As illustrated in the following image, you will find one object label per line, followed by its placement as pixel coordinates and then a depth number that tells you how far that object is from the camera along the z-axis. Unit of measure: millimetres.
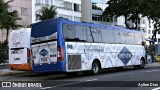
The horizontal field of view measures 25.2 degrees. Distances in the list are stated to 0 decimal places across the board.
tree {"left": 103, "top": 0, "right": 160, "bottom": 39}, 57969
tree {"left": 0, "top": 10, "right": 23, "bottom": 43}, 41000
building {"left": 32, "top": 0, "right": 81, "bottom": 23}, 61875
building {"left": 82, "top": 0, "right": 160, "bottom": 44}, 78375
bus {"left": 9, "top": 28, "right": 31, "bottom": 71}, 22578
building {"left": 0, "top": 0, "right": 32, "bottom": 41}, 57678
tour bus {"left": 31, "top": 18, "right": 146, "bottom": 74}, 20359
